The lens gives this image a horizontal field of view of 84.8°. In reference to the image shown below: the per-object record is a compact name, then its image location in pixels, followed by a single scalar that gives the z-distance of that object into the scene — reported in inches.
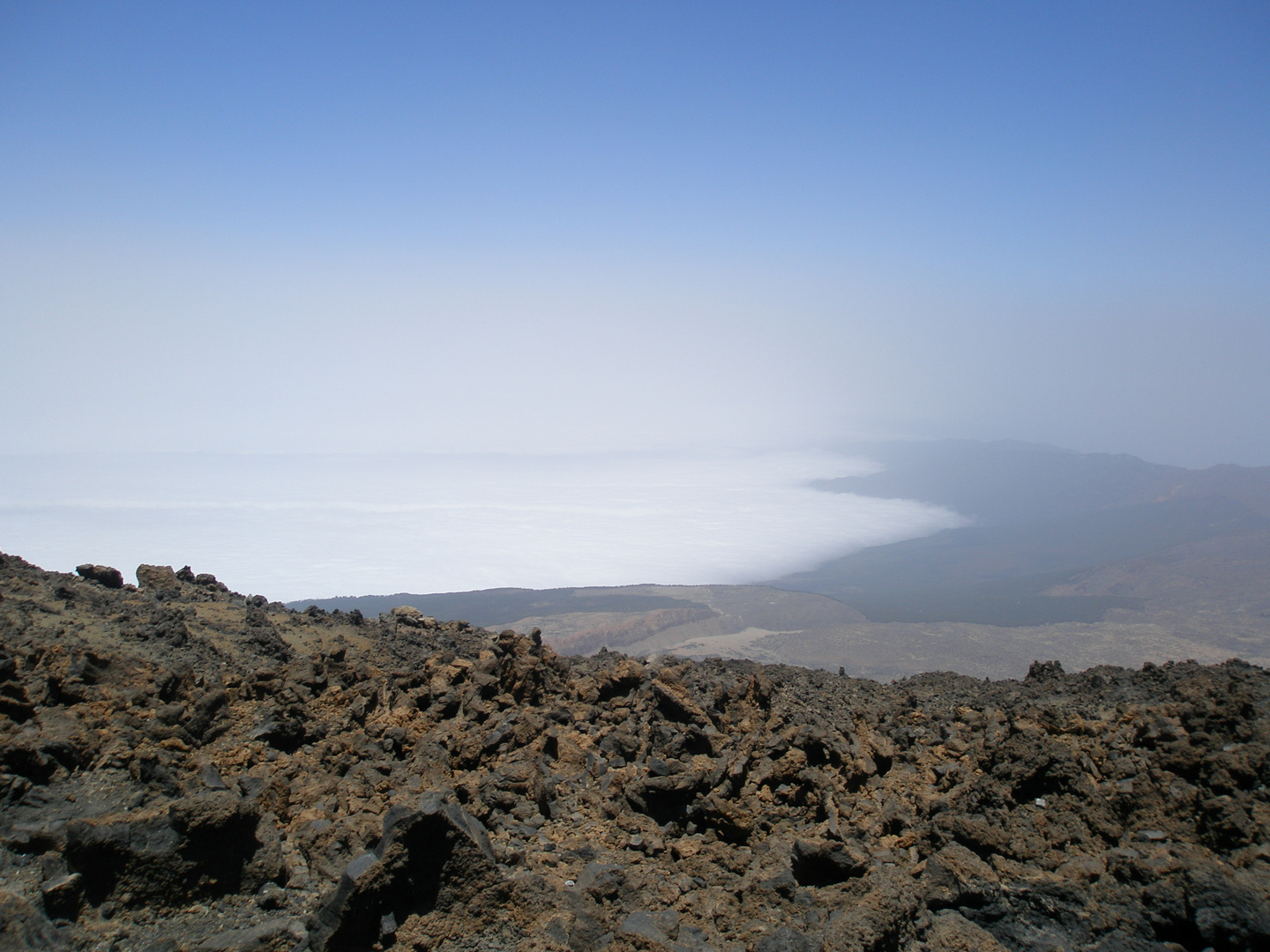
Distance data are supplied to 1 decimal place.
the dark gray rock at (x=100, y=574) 481.1
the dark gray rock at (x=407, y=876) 169.8
